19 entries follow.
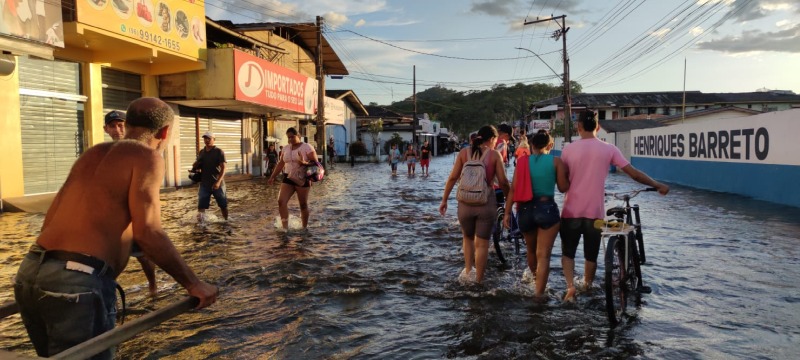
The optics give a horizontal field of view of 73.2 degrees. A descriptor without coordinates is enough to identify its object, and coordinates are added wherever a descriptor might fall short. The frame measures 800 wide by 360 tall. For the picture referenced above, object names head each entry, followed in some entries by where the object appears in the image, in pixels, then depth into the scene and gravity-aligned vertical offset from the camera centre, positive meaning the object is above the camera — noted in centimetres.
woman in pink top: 880 -27
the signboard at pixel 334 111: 3388 +227
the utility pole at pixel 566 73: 3455 +476
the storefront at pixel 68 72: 1089 +177
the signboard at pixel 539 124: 5697 +239
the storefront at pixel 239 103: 1741 +156
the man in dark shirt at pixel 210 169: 959 -42
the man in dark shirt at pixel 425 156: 2503 -46
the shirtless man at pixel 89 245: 232 -44
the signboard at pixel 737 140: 1205 +20
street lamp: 3453 +258
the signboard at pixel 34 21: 980 +238
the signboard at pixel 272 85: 1794 +239
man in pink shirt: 482 -31
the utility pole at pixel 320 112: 2677 +168
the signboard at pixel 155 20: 1240 +325
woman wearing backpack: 551 -52
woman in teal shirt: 497 -53
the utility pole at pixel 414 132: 5216 +138
